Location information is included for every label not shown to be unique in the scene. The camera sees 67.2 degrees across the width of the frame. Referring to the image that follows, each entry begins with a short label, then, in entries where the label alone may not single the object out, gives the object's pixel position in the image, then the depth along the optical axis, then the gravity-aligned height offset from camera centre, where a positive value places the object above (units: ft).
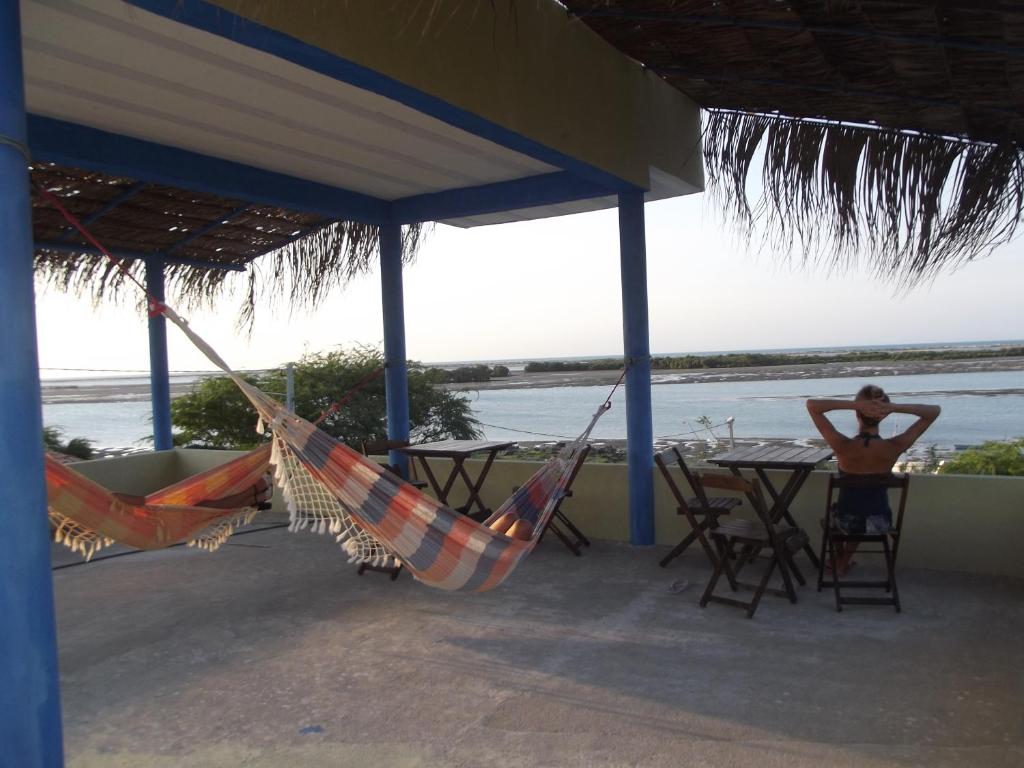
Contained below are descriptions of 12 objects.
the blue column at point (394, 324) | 17.75 +0.82
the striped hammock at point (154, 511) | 9.25 -1.88
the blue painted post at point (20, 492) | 4.73 -0.75
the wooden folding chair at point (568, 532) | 14.48 -3.48
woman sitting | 11.24 -1.66
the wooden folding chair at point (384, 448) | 15.31 -1.79
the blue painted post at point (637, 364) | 14.74 -0.25
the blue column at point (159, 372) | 19.42 -0.13
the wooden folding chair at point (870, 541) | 10.62 -2.85
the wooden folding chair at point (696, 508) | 11.99 -2.56
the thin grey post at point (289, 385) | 18.49 -0.56
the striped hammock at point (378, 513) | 8.42 -1.74
